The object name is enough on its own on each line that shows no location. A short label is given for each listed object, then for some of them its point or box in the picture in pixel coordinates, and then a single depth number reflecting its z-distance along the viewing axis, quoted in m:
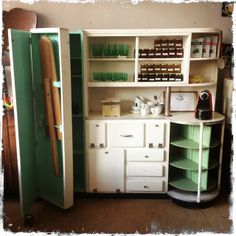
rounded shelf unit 2.71
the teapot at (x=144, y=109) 2.92
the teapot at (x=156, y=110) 2.91
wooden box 2.88
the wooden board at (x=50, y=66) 2.45
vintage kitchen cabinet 2.77
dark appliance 2.71
